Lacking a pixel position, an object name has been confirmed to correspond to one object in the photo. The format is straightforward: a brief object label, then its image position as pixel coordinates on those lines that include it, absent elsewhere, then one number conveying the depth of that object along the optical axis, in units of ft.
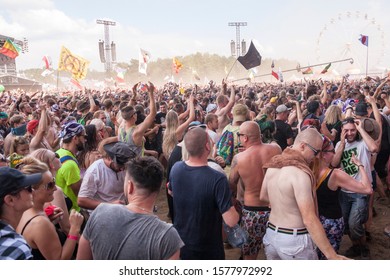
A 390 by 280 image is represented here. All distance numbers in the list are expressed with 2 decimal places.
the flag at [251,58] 45.83
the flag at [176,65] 83.97
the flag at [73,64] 60.13
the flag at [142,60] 65.99
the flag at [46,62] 79.10
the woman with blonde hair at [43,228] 8.33
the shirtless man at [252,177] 13.00
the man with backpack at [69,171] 12.41
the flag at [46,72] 77.18
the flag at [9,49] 55.01
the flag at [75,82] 67.15
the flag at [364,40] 63.89
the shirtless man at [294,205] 9.16
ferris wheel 150.61
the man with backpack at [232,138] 17.12
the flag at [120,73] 85.46
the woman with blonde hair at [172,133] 20.26
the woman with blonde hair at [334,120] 19.85
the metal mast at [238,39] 112.46
